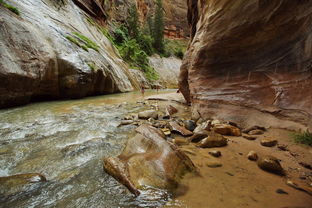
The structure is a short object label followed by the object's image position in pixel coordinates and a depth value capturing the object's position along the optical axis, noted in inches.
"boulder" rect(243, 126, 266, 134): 116.8
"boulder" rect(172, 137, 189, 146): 103.5
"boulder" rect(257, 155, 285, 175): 67.1
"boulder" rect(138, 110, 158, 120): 170.0
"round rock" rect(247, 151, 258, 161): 79.4
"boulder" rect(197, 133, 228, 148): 95.8
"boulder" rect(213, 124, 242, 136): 116.0
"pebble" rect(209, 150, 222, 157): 84.0
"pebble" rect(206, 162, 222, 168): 73.6
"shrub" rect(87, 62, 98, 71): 319.2
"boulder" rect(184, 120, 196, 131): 133.8
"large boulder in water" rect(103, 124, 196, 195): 57.7
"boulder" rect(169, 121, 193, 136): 119.3
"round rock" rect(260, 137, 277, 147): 95.4
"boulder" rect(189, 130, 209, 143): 104.8
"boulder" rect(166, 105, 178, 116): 194.8
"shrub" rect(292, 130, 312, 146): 87.2
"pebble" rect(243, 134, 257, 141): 106.9
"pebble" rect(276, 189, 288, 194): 54.8
